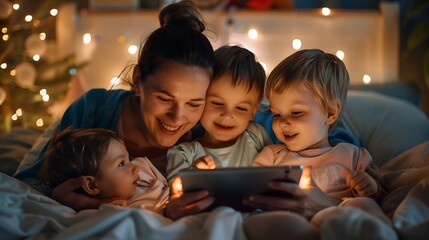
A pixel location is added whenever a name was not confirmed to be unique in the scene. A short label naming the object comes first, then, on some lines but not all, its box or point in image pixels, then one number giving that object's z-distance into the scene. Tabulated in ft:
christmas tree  9.84
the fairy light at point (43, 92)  10.19
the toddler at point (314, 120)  5.60
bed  4.05
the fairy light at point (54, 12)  10.33
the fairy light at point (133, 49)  10.96
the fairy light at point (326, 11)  10.94
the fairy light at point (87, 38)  11.23
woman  5.80
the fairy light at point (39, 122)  10.38
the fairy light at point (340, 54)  11.04
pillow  7.50
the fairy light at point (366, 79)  11.07
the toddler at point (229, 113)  5.86
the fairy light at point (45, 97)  10.27
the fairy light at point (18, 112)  10.07
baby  5.45
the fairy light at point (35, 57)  10.09
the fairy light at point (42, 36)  10.32
